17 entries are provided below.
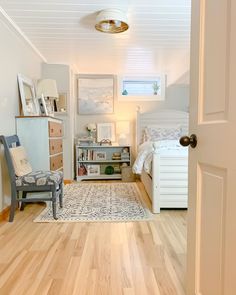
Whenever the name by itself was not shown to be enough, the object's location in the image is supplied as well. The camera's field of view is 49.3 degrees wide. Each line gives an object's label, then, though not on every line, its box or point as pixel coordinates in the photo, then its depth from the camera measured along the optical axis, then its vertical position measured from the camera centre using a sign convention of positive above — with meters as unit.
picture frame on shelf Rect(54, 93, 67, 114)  4.84 +0.60
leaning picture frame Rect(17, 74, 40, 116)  3.50 +0.57
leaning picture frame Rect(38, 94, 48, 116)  4.04 +0.47
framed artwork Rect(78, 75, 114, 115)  5.49 +0.89
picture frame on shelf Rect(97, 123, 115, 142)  5.47 +0.10
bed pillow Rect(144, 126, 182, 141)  4.99 +0.05
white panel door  0.83 -0.06
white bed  2.97 -0.47
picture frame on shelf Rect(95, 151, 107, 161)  5.44 -0.41
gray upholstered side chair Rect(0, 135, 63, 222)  2.76 -0.51
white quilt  3.00 -0.19
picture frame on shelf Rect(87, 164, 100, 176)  5.33 -0.71
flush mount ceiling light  2.70 +1.26
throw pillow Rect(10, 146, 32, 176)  2.85 -0.29
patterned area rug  2.83 -0.89
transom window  5.59 +1.04
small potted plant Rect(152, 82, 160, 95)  5.62 +1.06
